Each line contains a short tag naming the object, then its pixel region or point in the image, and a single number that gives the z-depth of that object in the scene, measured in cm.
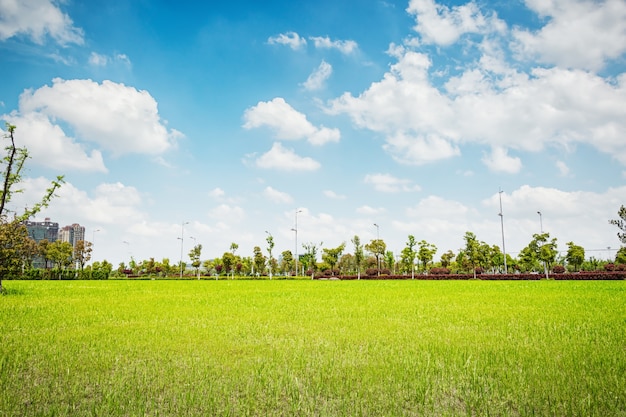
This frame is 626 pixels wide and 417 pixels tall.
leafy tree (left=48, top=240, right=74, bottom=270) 6550
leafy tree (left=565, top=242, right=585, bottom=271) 6088
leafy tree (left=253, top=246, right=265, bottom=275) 7500
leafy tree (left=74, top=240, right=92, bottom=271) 7056
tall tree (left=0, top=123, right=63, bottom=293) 1808
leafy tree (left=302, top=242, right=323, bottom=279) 7875
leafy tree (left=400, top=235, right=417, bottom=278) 6488
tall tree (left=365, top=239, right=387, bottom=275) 7306
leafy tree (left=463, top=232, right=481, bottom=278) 6070
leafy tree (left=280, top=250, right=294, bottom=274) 8088
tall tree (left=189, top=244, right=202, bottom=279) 7556
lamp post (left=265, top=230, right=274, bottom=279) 7181
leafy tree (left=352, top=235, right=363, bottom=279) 6731
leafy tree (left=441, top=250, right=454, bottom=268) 8031
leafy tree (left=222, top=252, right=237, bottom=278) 7438
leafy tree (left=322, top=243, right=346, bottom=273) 7412
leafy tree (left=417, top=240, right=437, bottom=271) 6550
